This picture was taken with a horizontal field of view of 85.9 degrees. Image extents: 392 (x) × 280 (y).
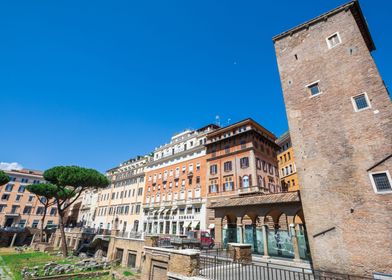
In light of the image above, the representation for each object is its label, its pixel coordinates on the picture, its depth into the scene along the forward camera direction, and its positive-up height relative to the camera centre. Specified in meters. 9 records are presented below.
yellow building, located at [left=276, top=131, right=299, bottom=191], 42.78 +13.22
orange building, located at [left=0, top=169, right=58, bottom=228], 57.28 +5.43
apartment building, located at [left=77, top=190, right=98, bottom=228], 59.24 +5.05
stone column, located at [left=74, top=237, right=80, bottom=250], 38.63 -2.74
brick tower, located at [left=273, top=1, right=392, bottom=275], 10.93 +5.04
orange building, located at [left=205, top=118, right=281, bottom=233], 31.42 +10.10
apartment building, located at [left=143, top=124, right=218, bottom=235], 36.25 +7.56
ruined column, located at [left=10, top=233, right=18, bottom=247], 44.99 -2.66
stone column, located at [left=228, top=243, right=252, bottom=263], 12.01 -1.24
